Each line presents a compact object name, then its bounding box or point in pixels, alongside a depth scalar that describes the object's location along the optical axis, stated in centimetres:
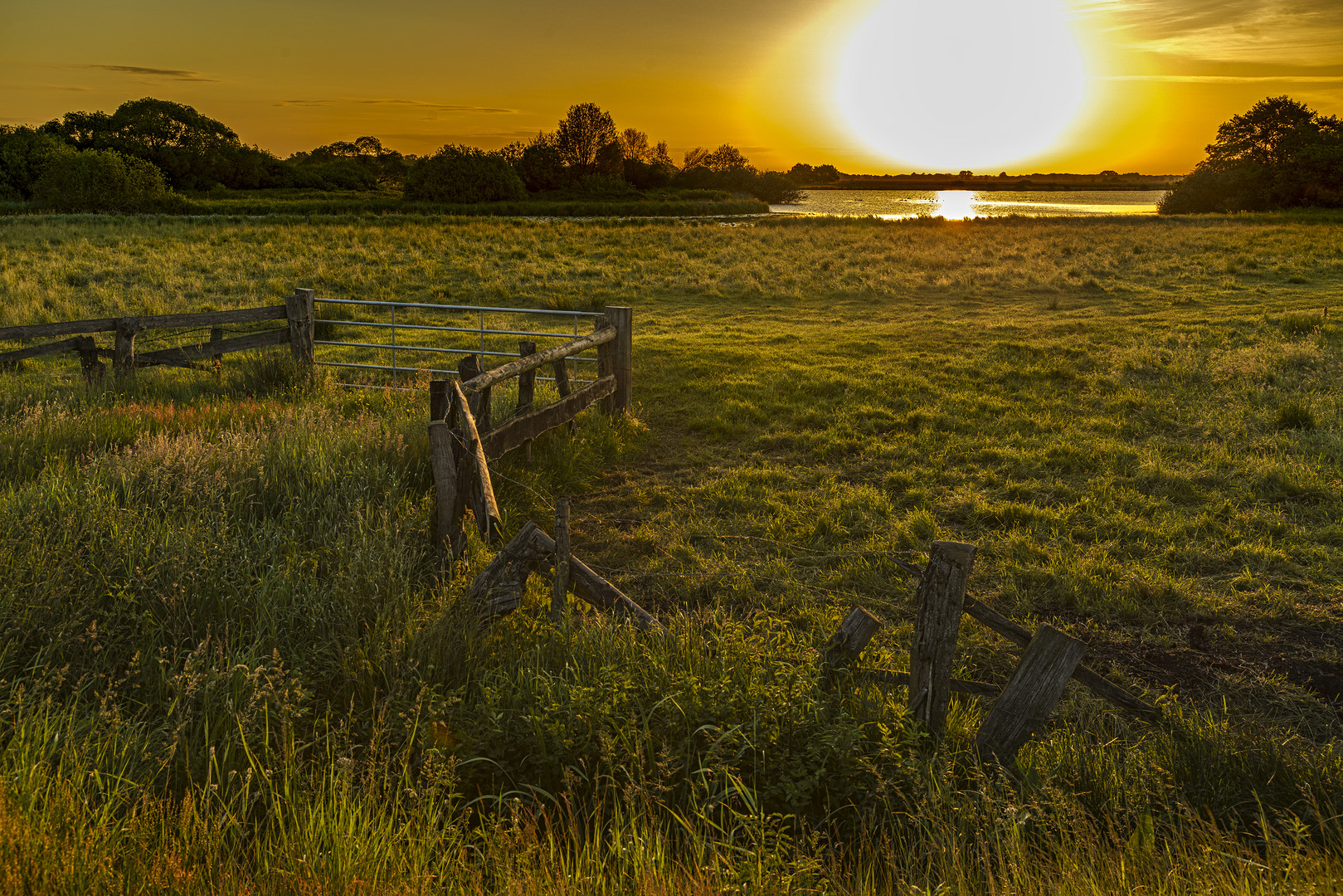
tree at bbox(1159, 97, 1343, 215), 6938
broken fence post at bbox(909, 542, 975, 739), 324
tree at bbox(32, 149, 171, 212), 6268
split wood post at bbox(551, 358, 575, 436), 899
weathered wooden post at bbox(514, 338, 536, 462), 840
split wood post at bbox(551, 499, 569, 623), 405
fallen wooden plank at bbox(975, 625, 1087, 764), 327
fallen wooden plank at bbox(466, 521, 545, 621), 425
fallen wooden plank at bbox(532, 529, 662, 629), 407
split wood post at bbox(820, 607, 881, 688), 359
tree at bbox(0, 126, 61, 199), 7438
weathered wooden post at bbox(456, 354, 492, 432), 674
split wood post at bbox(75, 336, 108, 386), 1043
